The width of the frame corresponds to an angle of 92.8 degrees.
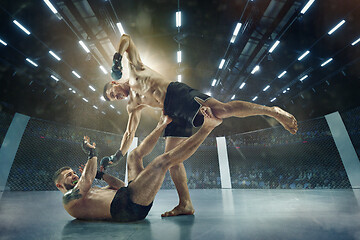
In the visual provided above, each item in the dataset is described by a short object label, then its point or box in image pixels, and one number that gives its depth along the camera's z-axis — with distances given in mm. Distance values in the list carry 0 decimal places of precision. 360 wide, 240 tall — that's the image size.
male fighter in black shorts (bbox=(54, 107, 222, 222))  1144
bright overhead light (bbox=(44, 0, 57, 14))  3018
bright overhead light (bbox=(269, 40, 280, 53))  3916
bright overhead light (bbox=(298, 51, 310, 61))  4105
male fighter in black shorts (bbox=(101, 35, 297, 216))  1222
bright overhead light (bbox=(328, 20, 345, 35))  3319
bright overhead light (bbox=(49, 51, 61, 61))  4121
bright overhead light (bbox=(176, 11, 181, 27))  3381
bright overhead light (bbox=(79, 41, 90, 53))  3969
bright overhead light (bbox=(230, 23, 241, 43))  3586
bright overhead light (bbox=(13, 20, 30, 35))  3291
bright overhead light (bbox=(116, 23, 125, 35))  3567
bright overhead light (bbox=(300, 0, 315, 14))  3037
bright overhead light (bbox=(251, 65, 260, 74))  4688
